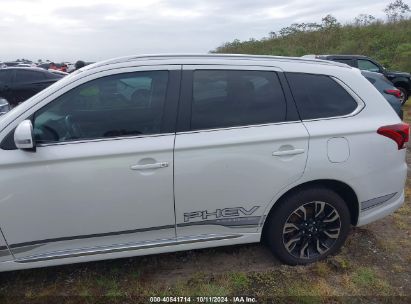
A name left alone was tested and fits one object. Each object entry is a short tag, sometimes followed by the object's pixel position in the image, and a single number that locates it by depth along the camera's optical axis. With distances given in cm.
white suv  265
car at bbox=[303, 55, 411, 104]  1170
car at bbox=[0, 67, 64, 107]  1122
